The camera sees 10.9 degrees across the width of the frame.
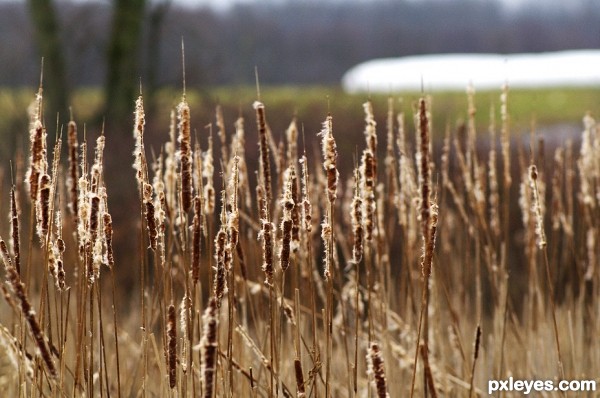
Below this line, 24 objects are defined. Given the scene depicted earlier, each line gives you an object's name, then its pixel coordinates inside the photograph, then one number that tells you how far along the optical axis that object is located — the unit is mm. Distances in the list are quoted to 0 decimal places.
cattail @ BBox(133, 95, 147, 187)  4874
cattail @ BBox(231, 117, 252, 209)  5258
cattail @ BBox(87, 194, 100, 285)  4854
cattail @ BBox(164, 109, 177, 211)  5176
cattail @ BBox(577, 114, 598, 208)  5582
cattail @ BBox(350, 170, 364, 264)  4879
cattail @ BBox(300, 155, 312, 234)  4895
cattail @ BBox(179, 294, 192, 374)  4925
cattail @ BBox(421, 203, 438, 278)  4786
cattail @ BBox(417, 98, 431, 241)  4756
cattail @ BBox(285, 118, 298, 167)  5291
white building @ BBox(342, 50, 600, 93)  44504
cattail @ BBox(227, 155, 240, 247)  4863
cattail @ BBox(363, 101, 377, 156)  4913
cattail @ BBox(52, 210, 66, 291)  4966
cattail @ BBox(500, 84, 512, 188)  5398
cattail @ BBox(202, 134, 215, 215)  5144
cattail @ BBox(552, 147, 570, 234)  5716
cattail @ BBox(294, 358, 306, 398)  4906
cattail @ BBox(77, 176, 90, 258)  4931
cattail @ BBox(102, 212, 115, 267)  4955
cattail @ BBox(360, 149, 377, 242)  4836
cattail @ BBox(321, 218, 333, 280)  4883
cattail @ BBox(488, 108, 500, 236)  5532
